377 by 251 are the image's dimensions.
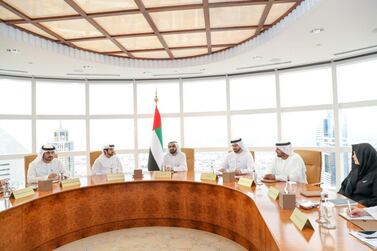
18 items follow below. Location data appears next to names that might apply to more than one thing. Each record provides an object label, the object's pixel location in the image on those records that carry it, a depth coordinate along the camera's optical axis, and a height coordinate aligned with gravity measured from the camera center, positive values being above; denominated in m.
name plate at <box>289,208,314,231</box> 1.69 -0.63
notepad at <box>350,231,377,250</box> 1.42 -0.64
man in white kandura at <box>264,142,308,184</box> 3.64 -0.54
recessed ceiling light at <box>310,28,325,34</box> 3.52 +1.29
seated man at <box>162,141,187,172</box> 4.71 -0.54
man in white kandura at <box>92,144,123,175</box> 4.64 -0.57
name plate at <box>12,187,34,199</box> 2.87 -0.66
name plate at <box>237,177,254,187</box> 3.10 -0.66
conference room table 1.72 -0.93
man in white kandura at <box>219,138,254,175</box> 4.41 -0.54
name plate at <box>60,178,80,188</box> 3.40 -0.66
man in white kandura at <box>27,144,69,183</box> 4.01 -0.52
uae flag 5.42 -0.48
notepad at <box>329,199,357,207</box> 2.20 -0.66
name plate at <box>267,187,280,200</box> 2.48 -0.64
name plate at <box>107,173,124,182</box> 3.82 -0.67
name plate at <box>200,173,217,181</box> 3.68 -0.68
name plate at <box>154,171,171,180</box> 3.92 -0.69
